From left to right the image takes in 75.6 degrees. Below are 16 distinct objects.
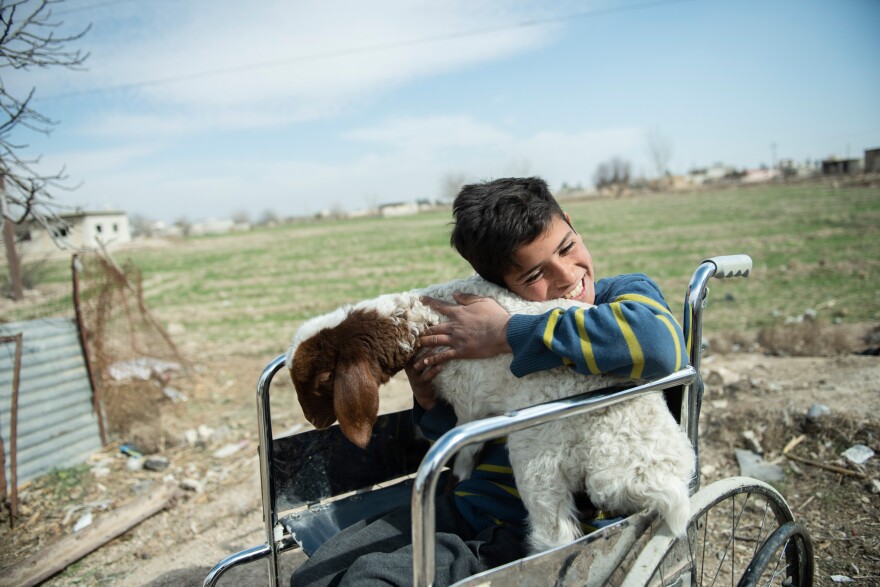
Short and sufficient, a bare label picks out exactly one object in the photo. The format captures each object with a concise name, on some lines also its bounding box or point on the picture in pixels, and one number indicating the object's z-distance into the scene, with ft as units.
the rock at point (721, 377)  15.53
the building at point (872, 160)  150.61
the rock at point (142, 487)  14.14
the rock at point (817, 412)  12.26
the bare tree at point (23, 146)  10.96
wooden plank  10.57
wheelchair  4.35
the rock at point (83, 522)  12.73
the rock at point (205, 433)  16.88
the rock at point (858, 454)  11.10
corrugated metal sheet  14.17
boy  4.96
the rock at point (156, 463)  15.34
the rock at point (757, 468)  11.35
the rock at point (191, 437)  16.76
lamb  4.93
